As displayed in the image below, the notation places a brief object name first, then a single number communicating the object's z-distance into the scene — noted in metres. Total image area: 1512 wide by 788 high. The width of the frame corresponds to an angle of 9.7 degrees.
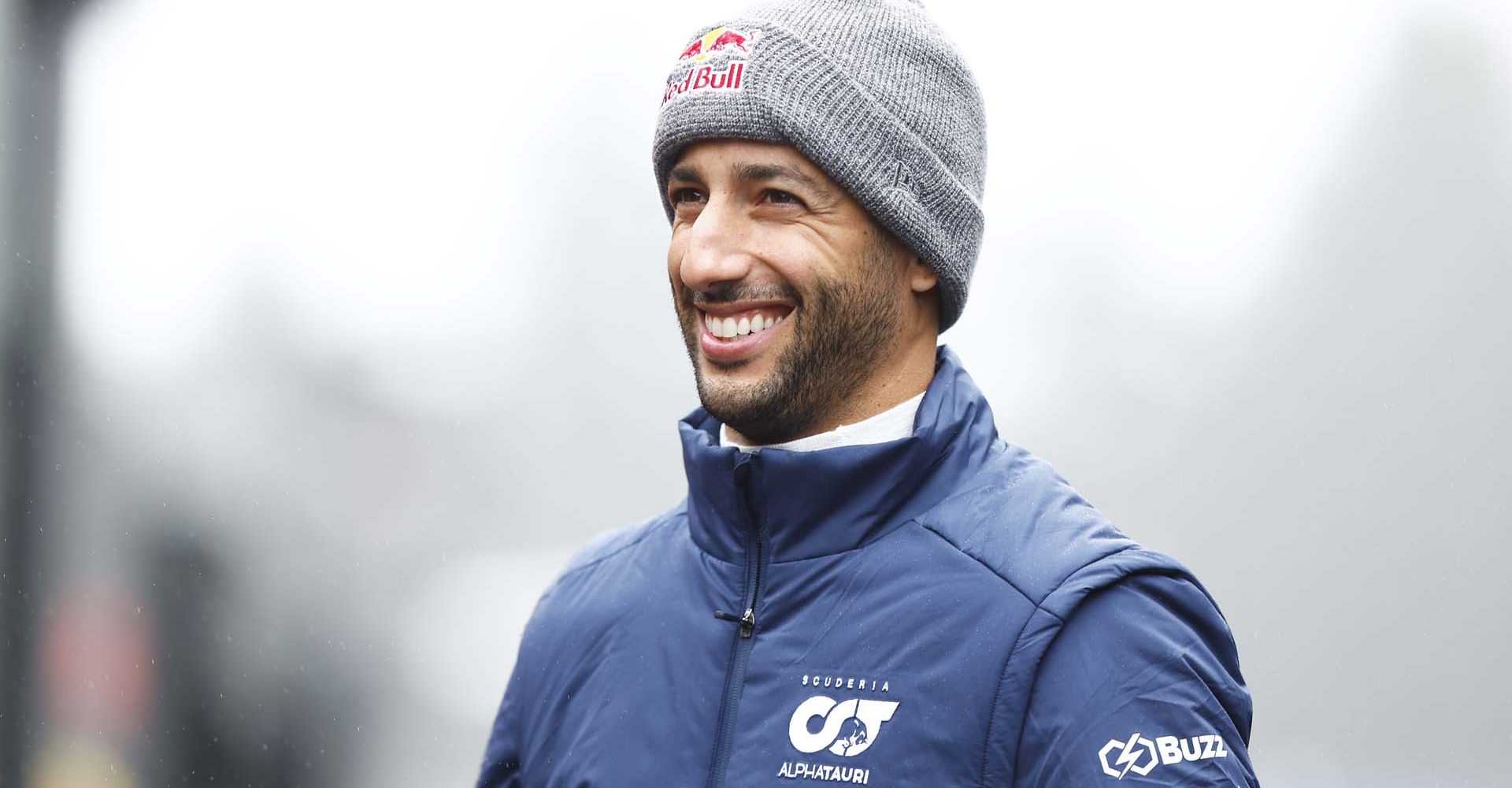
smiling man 5.25
